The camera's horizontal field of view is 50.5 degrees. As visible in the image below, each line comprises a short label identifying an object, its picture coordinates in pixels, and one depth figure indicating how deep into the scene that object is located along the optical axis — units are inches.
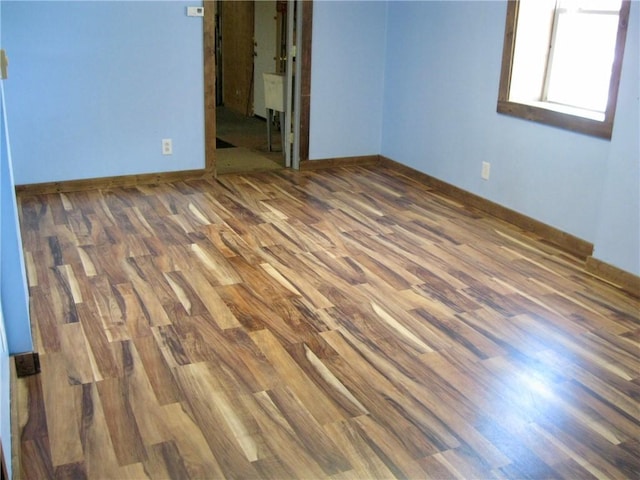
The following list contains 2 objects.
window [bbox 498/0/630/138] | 162.6
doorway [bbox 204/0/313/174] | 216.5
